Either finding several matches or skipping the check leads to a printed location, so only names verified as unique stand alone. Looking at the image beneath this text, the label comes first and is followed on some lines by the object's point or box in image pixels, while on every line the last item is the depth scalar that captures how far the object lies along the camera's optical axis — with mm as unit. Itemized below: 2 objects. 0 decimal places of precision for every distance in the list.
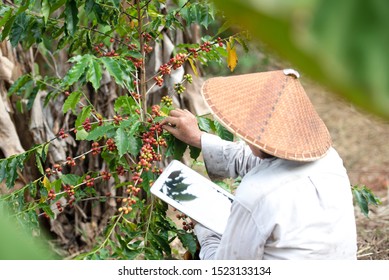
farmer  4372
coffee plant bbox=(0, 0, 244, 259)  4573
